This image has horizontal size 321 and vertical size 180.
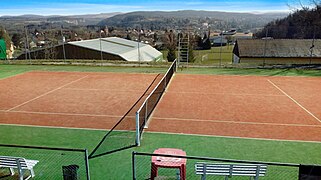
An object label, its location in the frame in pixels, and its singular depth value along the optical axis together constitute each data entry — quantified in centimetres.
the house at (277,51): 2938
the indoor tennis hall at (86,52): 3244
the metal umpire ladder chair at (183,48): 2710
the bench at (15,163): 643
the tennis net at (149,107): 896
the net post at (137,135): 880
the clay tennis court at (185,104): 1069
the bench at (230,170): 600
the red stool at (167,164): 661
